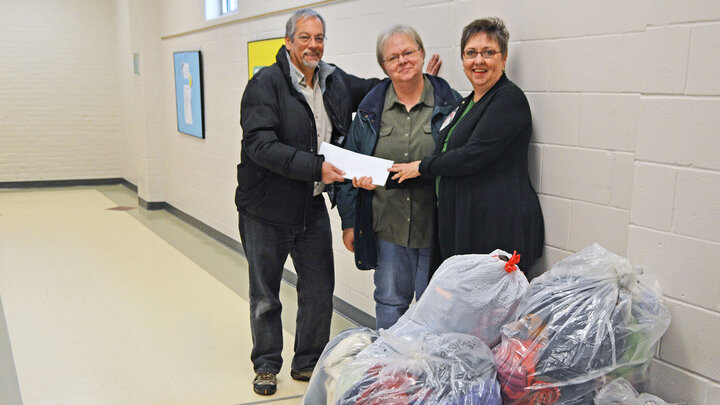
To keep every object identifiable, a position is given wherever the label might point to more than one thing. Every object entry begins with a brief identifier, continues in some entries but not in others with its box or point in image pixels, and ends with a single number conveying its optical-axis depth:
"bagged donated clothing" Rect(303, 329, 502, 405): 1.62
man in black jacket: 2.57
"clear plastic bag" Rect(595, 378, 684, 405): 1.71
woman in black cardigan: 2.14
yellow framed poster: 4.38
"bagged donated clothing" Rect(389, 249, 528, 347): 1.89
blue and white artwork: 5.95
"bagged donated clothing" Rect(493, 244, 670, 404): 1.69
